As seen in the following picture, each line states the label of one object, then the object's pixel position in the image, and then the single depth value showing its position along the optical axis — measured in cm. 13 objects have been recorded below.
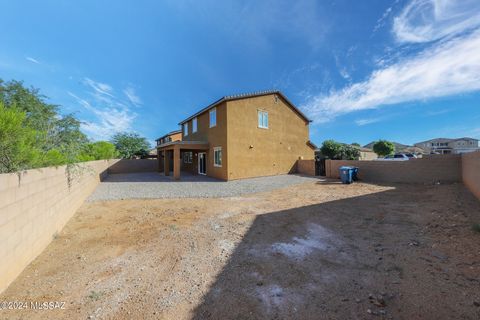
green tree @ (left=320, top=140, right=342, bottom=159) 2552
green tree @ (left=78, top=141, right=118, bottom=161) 1644
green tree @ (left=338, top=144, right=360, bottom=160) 2530
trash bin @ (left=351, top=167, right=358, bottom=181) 1378
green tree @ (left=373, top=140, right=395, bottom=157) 3555
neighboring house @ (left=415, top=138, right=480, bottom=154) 5073
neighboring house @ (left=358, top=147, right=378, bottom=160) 3919
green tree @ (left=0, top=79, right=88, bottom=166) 502
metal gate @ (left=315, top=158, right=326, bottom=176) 1812
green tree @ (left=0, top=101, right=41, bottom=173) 313
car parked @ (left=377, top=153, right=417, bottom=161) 2480
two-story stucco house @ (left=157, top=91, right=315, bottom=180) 1444
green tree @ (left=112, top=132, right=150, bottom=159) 2844
